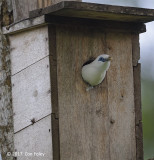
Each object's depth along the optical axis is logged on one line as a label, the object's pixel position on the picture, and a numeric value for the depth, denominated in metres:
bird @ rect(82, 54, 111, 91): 7.13
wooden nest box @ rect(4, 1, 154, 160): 7.05
